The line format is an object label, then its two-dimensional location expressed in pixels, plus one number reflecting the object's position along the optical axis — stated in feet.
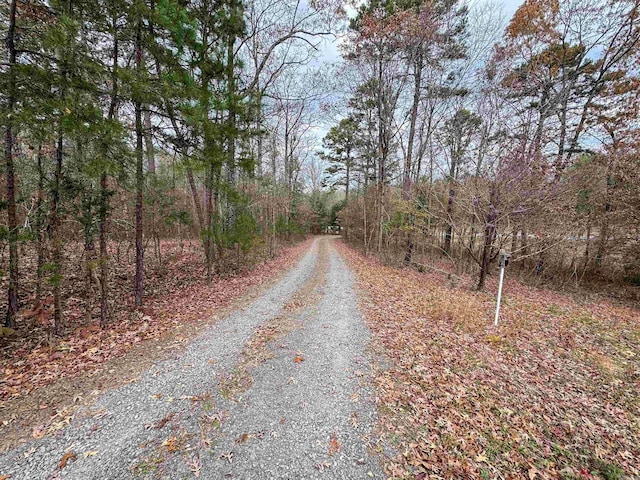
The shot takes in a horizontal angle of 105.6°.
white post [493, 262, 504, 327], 16.39
